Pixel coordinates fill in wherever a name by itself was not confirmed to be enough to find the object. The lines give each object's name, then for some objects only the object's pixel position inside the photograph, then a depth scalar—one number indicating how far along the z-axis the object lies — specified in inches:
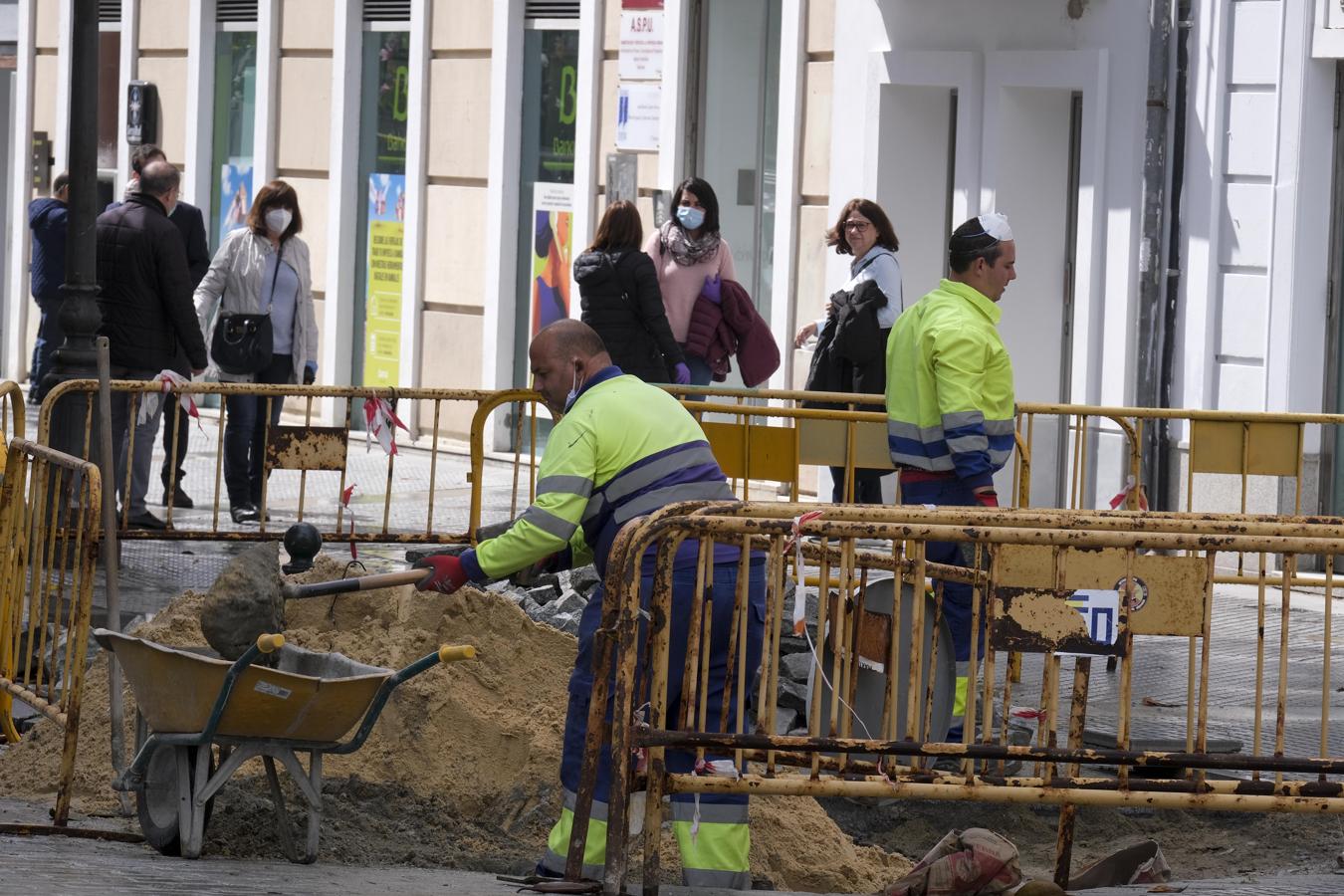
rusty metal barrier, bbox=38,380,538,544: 776.9
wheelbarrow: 461.4
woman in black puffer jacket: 924.6
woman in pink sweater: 961.5
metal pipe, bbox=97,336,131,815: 536.4
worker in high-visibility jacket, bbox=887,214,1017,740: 593.9
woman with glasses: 884.0
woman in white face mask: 983.0
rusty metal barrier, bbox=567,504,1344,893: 420.5
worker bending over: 466.6
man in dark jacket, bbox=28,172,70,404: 1069.8
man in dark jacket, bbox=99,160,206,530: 927.0
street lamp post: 782.5
